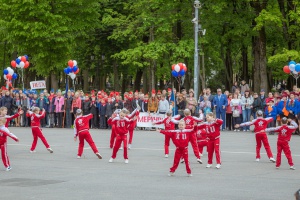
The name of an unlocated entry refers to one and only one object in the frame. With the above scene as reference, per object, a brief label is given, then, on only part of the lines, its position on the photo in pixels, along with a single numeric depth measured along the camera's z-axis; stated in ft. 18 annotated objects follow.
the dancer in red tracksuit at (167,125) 74.54
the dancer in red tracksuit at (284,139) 64.25
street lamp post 133.12
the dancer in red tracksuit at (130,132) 86.22
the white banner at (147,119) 116.47
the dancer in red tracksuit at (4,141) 63.52
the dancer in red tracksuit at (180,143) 58.39
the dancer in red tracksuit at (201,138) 71.51
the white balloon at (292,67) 110.63
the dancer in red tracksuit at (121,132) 69.36
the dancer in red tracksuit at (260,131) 70.28
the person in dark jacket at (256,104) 112.27
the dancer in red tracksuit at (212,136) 65.00
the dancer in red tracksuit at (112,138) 82.02
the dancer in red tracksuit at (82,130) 73.31
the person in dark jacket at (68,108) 127.18
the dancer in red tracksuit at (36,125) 80.02
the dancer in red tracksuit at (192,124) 68.59
